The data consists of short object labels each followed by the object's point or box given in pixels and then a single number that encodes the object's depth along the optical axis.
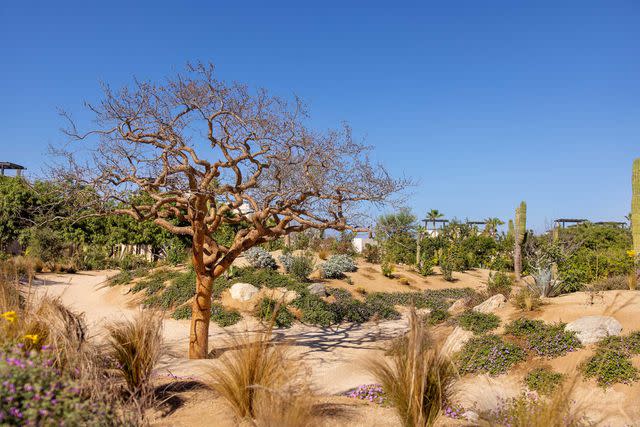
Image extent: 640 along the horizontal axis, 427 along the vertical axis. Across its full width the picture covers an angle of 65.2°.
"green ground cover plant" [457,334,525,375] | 7.57
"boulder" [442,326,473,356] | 8.64
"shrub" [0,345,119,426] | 2.64
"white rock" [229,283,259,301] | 13.27
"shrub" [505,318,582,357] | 7.64
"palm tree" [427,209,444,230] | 40.39
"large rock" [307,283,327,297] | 14.59
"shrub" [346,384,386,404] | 5.56
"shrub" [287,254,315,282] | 16.25
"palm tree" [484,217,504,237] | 35.38
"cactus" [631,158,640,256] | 14.37
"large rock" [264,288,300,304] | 13.47
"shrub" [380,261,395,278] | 20.03
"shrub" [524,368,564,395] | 6.71
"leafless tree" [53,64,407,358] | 8.48
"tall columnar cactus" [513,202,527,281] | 20.64
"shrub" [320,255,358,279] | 17.67
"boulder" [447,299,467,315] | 12.54
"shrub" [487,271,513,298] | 12.23
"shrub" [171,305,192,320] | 12.52
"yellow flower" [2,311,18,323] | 3.49
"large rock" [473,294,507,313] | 10.49
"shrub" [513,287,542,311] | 9.54
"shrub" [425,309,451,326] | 11.27
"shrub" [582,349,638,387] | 6.59
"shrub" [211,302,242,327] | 11.96
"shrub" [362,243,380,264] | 23.48
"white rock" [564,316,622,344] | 7.75
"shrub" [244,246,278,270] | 16.89
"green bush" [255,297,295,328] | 12.18
